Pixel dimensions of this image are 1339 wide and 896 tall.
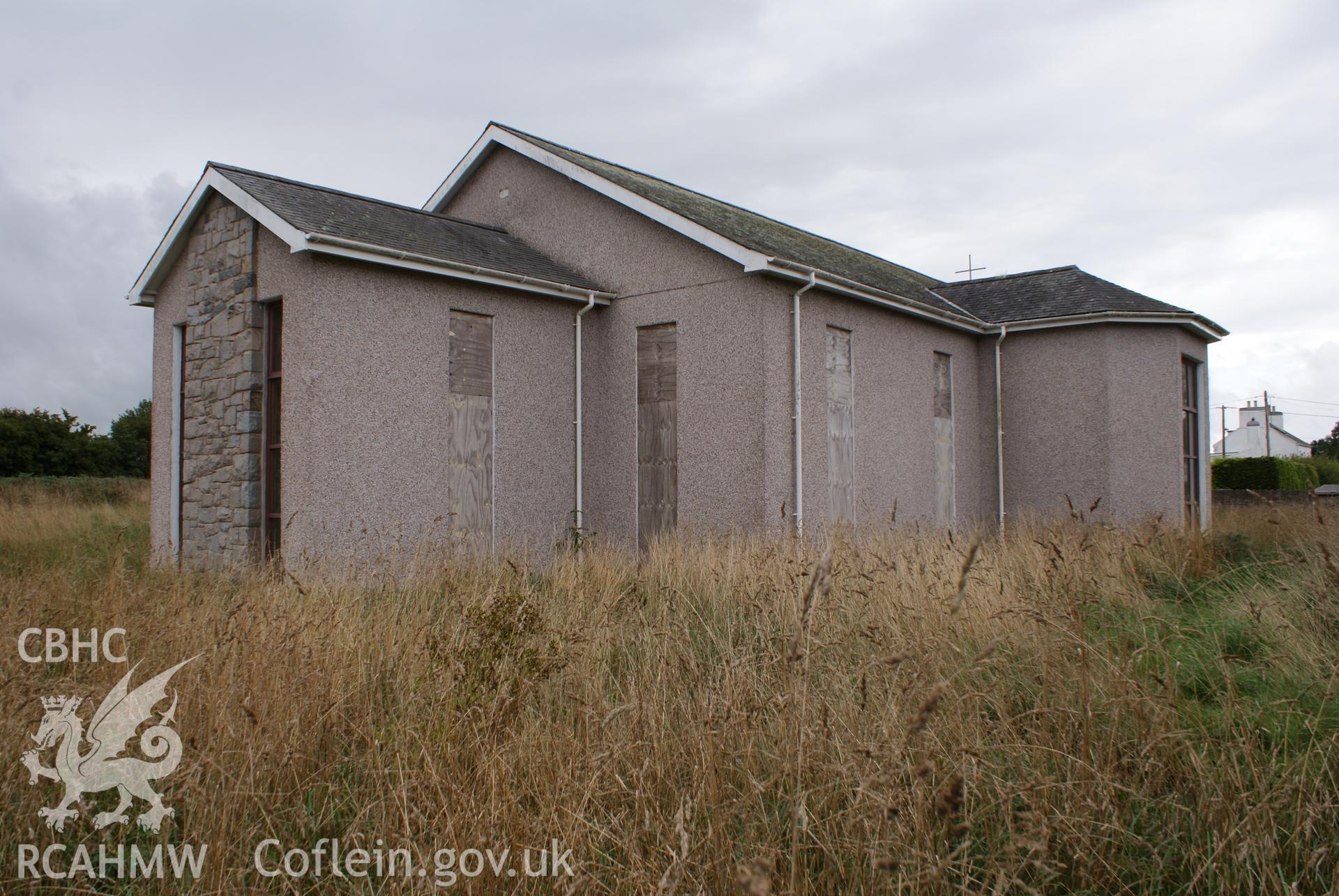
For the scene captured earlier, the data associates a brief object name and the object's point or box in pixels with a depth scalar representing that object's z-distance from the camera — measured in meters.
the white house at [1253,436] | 55.61
